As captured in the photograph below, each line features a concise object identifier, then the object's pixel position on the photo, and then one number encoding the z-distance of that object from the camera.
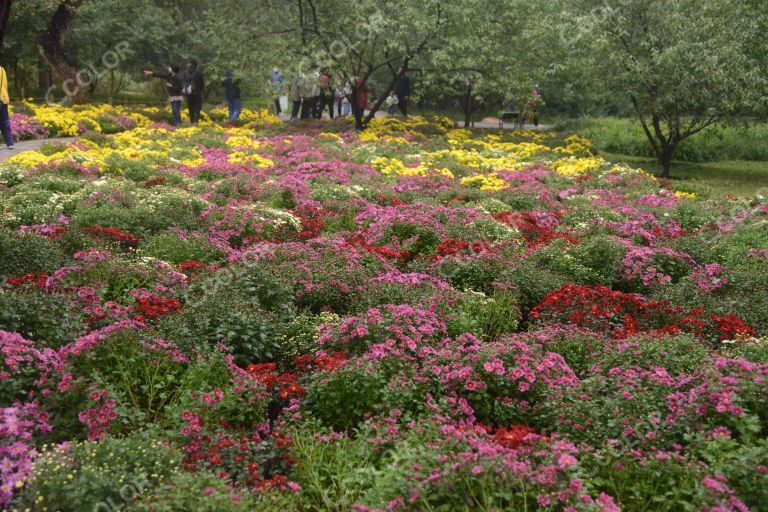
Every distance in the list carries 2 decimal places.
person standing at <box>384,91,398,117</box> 24.73
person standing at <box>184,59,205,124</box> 20.45
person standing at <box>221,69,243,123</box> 21.17
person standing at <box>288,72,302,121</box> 20.30
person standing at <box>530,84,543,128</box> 20.33
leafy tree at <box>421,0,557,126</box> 18.53
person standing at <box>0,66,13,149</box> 12.65
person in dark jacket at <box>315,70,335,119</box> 20.28
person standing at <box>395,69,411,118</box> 25.25
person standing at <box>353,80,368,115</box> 19.78
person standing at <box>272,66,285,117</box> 19.83
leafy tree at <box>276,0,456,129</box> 18.11
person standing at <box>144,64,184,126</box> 20.02
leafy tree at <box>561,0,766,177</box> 13.42
